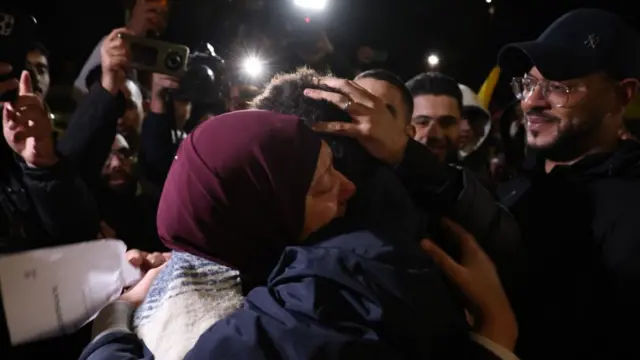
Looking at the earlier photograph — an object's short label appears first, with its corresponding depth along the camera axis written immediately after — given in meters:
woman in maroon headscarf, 1.00
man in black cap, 1.33
